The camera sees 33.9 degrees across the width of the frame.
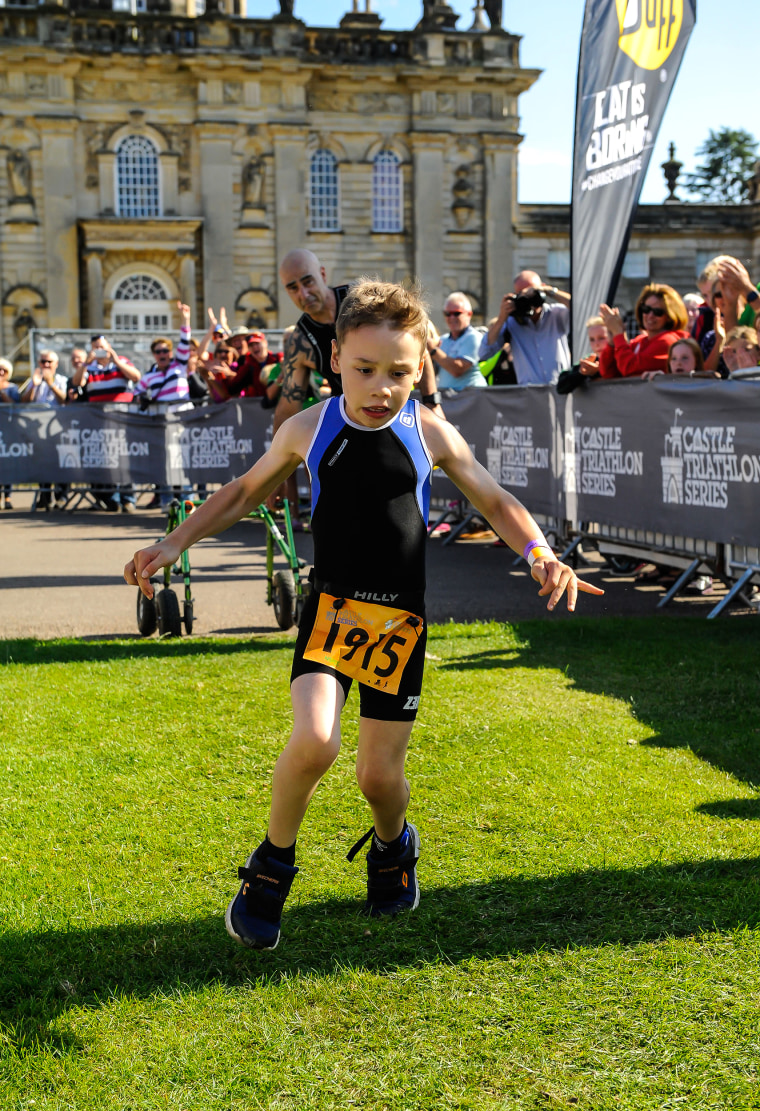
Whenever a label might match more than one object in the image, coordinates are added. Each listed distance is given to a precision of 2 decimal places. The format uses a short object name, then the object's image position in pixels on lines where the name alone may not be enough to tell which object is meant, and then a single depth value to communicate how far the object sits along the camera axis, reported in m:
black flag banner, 10.05
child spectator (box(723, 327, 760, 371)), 8.55
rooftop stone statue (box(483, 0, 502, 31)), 49.78
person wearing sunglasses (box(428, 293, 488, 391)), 13.51
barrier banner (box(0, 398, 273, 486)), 17.61
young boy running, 3.38
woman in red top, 10.07
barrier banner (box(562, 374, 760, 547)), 8.16
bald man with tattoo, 6.85
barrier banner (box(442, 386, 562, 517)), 11.21
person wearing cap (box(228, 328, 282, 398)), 17.69
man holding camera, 12.67
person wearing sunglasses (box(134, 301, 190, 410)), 18.69
